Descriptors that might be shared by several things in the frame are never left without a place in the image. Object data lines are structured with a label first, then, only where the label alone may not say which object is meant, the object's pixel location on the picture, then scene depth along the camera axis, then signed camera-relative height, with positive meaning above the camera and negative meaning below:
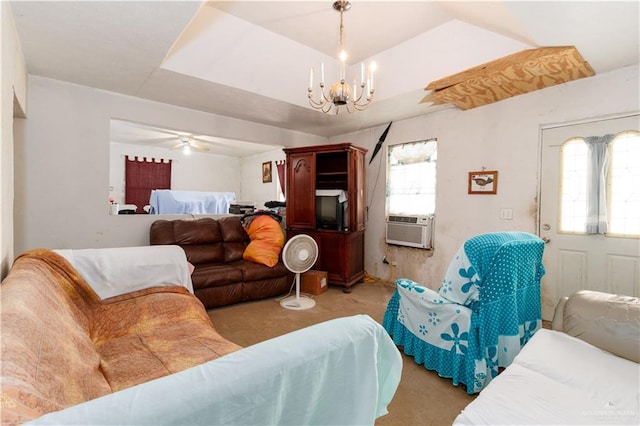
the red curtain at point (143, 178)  4.98 +0.47
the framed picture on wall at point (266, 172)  5.76 +0.66
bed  4.10 +0.04
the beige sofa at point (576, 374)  0.98 -0.67
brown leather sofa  3.09 -0.69
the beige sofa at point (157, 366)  0.55 -0.42
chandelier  2.23 +0.90
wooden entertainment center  3.84 -0.03
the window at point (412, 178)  3.79 +0.38
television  3.86 -0.05
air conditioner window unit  3.76 -0.33
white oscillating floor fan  3.15 -0.57
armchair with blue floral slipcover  1.69 -0.63
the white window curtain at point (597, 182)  2.51 +0.22
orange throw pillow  3.57 -0.44
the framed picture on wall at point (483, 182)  3.18 +0.27
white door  2.42 -0.37
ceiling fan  4.76 +1.05
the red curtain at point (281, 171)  5.47 +0.64
